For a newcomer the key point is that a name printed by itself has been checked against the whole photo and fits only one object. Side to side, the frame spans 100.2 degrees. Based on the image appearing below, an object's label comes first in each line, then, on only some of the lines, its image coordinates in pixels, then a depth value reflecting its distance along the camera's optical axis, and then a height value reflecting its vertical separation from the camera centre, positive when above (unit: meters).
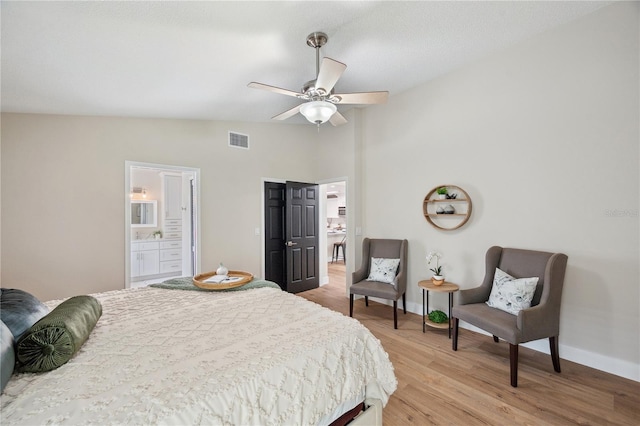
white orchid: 3.27 -0.56
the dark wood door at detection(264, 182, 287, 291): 4.56 -0.30
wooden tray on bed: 2.37 -0.61
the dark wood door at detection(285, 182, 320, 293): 4.70 -0.36
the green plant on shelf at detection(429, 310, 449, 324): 3.14 -1.21
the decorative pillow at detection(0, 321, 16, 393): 1.01 -0.55
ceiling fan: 2.07 +1.04
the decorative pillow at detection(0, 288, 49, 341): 1.24 -0.46
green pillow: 1.15 -0.56
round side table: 3.04 -0.84
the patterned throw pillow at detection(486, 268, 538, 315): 2.38 -0.72
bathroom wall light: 5.96 +0.58
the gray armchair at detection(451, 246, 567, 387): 2.15 -0.83
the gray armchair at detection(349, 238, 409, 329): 3.31 -0.82
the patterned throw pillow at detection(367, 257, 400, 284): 3.59 -0.74
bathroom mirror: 5.95 +0.11
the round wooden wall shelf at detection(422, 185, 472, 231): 3.24 +0.10
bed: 0.96 -0.66
